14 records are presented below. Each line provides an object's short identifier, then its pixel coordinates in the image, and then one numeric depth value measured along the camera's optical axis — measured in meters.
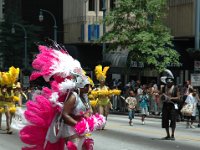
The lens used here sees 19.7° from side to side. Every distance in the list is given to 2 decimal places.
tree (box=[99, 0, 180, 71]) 34.50
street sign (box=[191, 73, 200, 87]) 27.92
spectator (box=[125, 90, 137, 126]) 22.03
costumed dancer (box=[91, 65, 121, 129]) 19.31
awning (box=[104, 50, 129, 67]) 45.46
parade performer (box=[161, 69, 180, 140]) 15.25
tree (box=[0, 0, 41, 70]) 59.19
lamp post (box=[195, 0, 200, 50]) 30.16
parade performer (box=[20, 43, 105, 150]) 7.39
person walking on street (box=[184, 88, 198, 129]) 21.88
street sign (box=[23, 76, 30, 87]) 51.62
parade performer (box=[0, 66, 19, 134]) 17.30
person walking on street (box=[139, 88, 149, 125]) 23.47
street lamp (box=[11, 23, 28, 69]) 55.22
